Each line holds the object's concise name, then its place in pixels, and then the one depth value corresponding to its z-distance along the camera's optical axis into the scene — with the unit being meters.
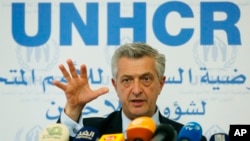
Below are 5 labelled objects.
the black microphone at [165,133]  2.83
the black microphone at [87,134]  2.91
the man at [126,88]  3.35
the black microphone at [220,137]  2.92
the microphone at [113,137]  2.86
